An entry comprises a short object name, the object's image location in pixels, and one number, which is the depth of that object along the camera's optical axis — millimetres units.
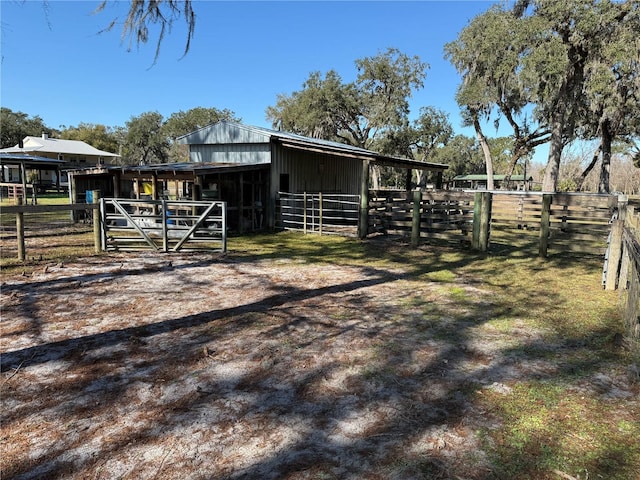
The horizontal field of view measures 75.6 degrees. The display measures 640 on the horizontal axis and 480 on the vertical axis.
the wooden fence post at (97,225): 9016
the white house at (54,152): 39028
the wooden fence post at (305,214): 13461
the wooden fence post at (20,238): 7940
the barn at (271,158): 14031
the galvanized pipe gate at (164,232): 9086
